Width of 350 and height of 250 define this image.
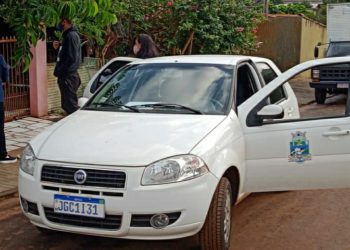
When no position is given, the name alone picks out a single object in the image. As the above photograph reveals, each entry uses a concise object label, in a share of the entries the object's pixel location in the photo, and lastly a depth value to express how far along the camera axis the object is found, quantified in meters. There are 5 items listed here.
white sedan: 3.93
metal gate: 9.77
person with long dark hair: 8.62
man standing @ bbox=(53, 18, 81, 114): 8.36
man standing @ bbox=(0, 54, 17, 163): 7.04
